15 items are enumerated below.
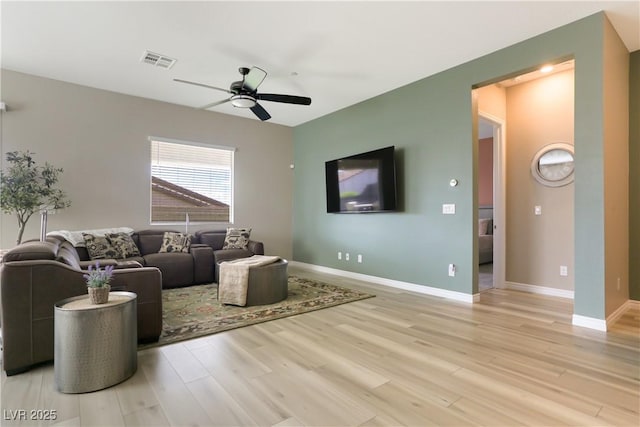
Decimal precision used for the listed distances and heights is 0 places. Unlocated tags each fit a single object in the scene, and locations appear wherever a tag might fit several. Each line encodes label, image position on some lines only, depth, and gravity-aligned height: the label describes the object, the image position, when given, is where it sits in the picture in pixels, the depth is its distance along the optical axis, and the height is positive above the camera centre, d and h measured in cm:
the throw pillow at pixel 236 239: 562 -42
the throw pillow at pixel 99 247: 442 -45
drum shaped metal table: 187 -78
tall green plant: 390 +35
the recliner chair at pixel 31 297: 206 -55
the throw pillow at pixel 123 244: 461 -42
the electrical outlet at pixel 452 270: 417 -72
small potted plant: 200 -45
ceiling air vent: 388 +197
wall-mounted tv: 485 +54
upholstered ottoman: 376 -83
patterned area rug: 297 -107
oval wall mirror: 424 +69
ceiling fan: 372 +145
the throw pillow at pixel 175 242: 514 -44
